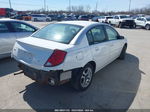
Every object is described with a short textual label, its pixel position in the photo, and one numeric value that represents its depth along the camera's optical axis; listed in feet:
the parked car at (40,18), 92.86
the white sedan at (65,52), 7.24
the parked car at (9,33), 13.18
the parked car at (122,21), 54.46
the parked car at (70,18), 100.71
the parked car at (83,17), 91.45
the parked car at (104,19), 67.90
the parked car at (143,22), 50.37
